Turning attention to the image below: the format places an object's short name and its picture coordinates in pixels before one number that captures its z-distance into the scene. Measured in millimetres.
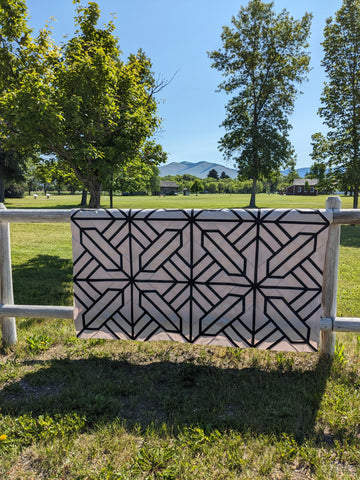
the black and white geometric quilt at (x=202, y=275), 2863
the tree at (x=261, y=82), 28391
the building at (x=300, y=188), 113412
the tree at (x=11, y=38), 6770
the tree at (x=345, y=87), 17844
